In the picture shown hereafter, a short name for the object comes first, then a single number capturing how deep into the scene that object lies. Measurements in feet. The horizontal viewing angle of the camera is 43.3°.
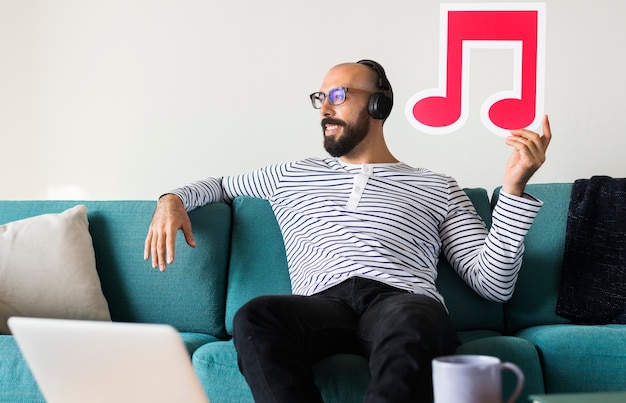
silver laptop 3.33
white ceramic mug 3.18
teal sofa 7.57
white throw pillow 7.29
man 5.22
